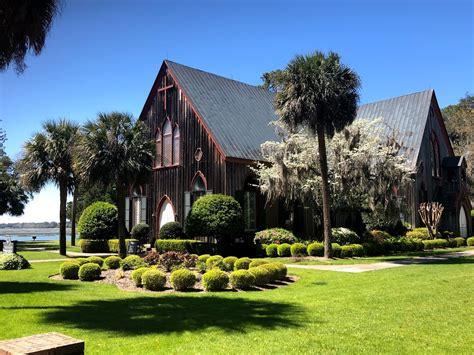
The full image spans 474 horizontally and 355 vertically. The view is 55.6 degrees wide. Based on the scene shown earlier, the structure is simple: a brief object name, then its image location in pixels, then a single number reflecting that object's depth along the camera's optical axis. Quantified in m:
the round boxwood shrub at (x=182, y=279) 12.30
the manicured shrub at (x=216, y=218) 22.78
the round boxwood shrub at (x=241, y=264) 14.87
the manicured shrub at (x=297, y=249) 22.12
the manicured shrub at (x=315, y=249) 22.19
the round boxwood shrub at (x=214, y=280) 12.21
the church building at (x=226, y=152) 27.48
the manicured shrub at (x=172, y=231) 26.47
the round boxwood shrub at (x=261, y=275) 12.79
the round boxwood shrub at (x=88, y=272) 14.43
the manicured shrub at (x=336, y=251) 21.84
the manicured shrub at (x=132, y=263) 15.83
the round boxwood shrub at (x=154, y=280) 12.41
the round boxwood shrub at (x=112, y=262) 16.70
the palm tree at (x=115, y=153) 21.78
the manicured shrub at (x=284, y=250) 22.58
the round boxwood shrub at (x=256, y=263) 14.69
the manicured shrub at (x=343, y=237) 24.80
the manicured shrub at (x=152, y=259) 15.90
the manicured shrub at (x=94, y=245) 28.56
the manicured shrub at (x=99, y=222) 28.45
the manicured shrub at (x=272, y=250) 22.94
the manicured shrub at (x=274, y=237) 24.59
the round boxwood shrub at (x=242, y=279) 12.43
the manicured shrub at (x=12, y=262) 17.59
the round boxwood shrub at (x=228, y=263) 15.09
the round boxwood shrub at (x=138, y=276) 12.98
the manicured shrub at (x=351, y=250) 21.86
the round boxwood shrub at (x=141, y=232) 30.61
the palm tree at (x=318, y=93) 19.78
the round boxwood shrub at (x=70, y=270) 14.88
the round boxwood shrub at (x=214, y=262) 15.00
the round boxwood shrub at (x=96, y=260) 16.59
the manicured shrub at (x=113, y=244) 28.03
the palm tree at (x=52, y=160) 26.09
